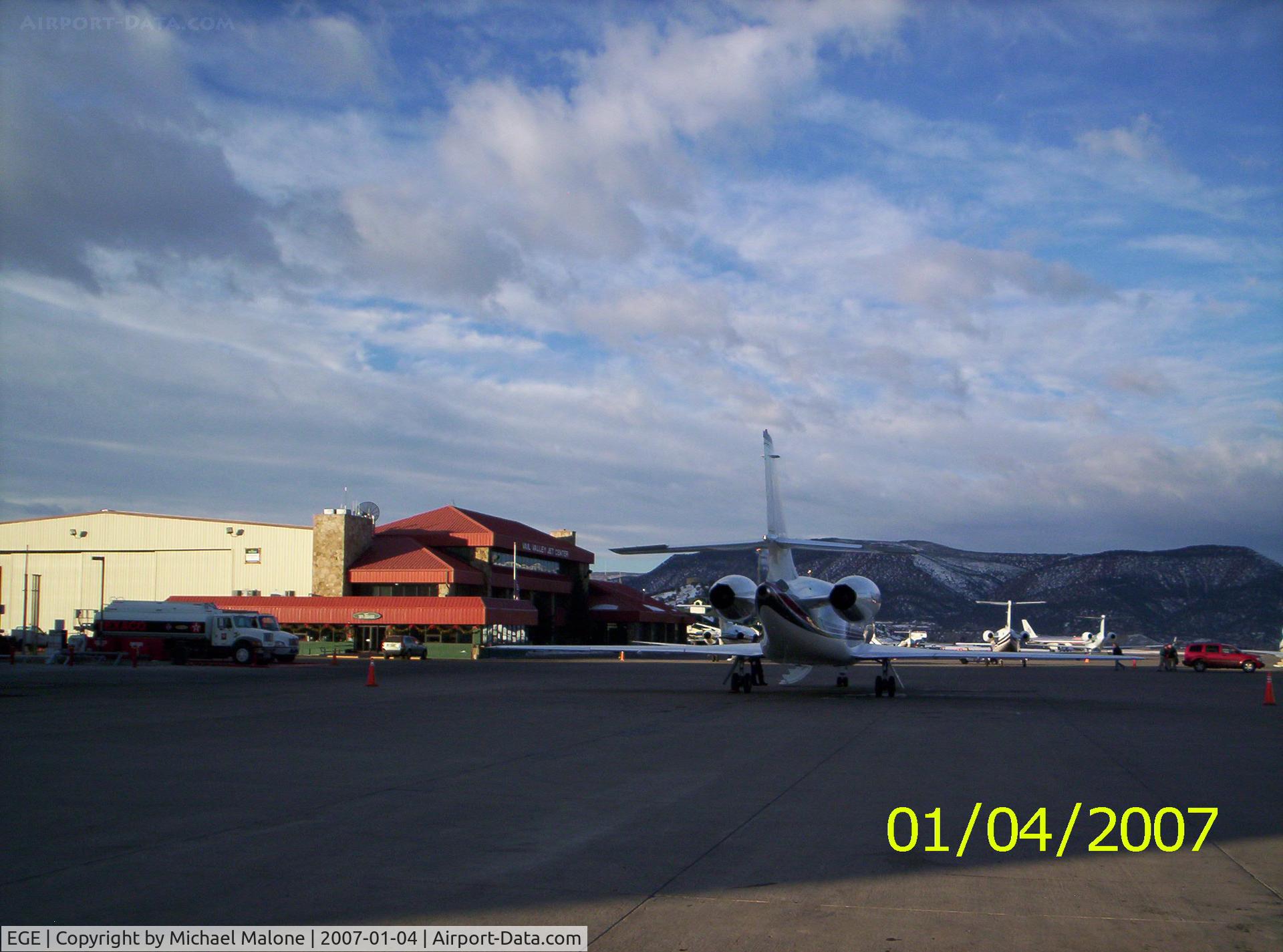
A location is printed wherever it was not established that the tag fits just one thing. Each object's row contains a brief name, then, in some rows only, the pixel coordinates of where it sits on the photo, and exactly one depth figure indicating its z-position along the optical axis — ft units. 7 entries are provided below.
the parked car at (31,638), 203.00
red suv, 211.00
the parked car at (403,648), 232.12
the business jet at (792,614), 94.79
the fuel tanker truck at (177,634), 167.63
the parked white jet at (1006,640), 271.69
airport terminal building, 250.16
